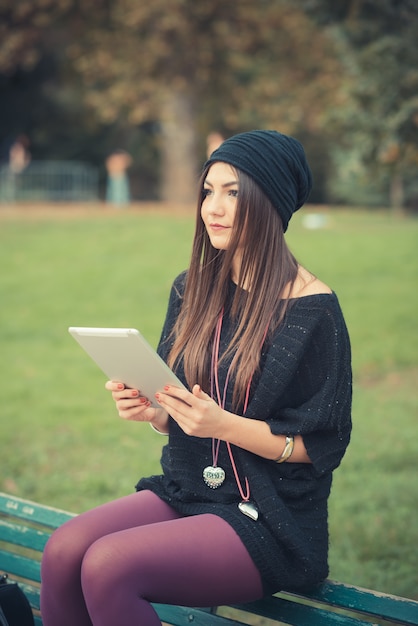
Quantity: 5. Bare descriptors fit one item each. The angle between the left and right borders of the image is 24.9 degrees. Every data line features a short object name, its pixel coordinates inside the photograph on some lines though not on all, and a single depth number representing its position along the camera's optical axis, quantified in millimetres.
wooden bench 2531
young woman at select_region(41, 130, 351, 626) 2436
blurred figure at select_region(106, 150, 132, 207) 22969
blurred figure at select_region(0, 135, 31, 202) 20984
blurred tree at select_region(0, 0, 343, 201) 18625
